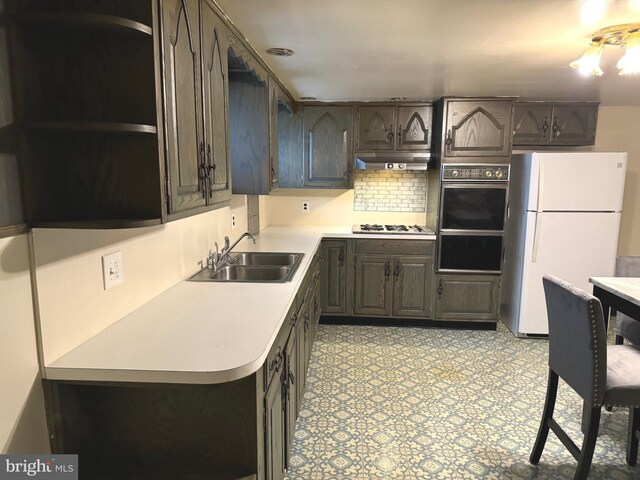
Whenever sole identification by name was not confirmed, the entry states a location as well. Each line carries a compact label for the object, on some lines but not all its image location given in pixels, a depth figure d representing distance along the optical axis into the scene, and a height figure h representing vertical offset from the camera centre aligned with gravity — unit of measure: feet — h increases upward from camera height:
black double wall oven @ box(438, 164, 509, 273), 12.46 -1.07
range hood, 13.17 +0.62
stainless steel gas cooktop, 13.20 -1.58
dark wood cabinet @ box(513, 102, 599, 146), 12.62 +1.79
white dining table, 7.14 -1.94
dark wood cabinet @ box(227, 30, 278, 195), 8.75 +1.02
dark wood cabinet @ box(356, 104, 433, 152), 13.12 +1.66
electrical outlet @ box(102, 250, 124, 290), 5.00 -1.11
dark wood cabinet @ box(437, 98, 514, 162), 12.26 +1.55
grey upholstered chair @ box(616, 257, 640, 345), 8.32 -2.75
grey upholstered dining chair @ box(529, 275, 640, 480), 5.85 -2.76
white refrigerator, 11.76 -1.11
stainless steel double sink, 7.75 -1.79
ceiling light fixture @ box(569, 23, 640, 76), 6.24 +2.11
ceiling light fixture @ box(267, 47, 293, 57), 7.66 +2.35
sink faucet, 8.89 -1.55
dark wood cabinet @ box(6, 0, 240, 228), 3.73 +0.65
